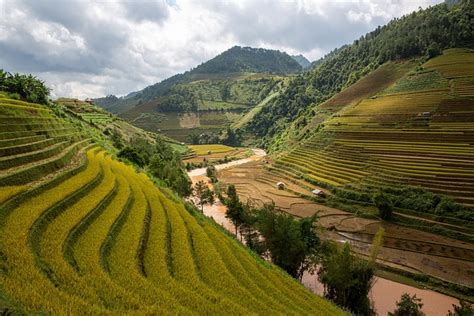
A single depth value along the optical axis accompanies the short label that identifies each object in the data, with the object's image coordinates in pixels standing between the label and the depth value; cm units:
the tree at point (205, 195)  5363
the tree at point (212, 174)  8412
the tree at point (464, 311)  2153
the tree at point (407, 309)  2406
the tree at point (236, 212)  3856
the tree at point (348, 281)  2555
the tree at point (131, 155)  4722
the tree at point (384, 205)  4509
